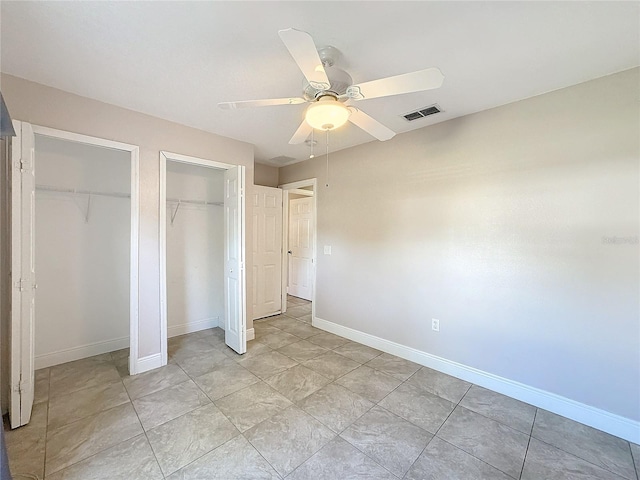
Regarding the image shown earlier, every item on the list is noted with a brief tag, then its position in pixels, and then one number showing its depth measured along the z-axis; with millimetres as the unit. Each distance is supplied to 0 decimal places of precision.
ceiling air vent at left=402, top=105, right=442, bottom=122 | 2422
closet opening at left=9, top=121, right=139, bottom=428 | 2611
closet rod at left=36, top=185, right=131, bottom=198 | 2690
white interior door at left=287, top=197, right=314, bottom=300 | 5609
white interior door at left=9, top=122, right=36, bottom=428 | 1849
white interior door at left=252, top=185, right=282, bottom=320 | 4270
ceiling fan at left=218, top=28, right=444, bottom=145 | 1226
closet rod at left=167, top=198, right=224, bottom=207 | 3518
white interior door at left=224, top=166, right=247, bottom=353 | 3064
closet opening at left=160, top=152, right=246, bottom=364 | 3080
